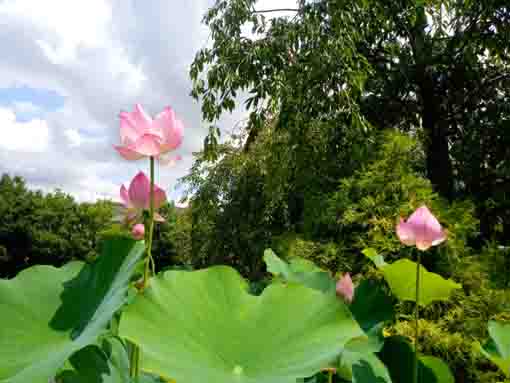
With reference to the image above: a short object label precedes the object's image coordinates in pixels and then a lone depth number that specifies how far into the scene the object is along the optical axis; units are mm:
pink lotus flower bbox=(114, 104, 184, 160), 550
